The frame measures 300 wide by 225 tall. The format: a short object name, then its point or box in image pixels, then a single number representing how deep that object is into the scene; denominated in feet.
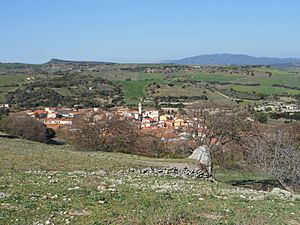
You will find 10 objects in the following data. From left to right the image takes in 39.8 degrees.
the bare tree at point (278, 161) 75.87
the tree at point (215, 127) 124.98
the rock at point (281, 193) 58.91
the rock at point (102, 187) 49.75
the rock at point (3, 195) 43.09
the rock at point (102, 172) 66.93
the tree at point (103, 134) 156.04
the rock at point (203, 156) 89.51
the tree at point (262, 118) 245.78
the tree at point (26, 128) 202.69
